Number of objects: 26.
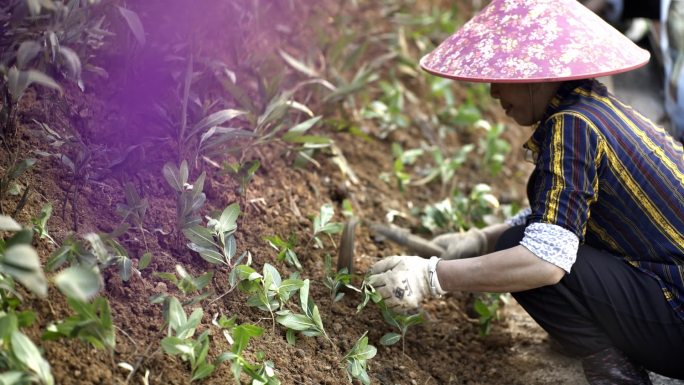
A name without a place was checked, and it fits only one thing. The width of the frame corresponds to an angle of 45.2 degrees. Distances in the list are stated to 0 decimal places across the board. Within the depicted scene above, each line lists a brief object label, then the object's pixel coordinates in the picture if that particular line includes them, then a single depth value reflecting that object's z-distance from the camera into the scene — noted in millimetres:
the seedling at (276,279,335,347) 1954
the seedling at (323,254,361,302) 2154
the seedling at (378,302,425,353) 2146
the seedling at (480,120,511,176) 3264
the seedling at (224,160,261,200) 2262
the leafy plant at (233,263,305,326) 1935
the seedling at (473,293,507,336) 2361
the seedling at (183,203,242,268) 1979
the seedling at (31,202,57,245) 1802
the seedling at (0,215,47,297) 1362
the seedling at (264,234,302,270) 2152
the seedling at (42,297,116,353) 1565
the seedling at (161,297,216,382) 1653
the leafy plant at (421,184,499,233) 2699
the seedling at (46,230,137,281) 1668
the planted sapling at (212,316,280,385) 1716
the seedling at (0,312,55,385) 1443
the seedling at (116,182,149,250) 1967
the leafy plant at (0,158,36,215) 1832
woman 1879
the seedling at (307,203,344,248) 2312
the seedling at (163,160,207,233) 1983
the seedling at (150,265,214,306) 1775
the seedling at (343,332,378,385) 1938
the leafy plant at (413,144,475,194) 3074
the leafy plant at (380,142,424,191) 2938
